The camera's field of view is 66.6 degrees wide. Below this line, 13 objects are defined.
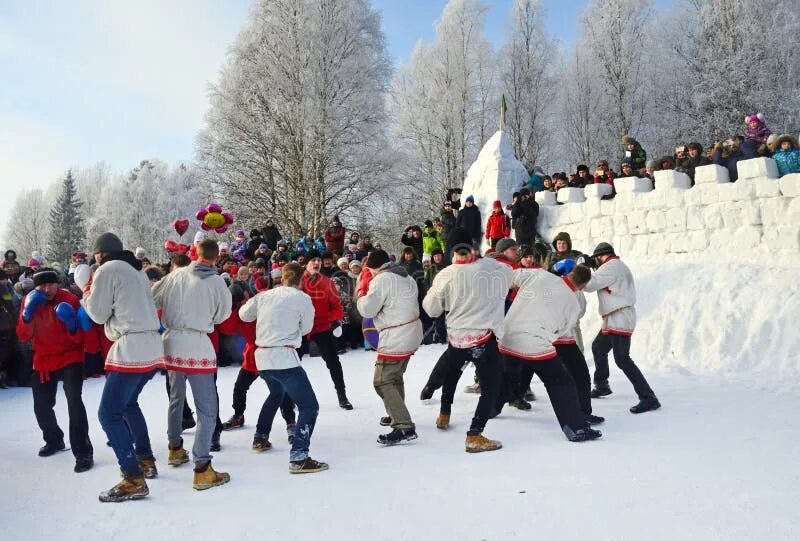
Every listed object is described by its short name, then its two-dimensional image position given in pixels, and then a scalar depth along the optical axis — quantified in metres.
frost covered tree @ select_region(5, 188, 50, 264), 50.53
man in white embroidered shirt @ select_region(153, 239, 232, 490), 4.12
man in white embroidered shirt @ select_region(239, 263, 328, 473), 4.34
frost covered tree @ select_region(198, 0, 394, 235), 18.69
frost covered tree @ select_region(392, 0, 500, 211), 23.28
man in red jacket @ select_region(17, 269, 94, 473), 4.62
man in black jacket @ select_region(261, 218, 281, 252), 13.85
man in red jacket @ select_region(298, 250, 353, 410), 6.27
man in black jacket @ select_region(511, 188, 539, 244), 11.05
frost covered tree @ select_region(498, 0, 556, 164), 23.95
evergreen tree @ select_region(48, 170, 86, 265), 39.28
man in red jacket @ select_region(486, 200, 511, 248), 11.40
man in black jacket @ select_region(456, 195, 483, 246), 12.14
